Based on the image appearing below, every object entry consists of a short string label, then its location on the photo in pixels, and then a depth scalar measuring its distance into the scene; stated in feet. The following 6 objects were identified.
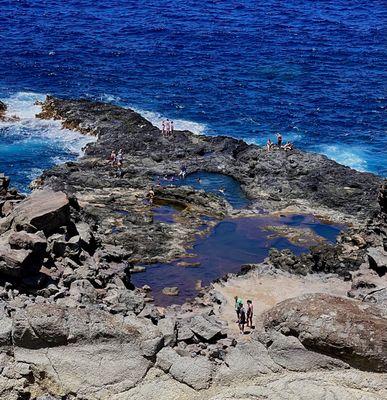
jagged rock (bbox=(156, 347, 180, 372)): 84.74
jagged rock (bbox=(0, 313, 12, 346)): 85.25
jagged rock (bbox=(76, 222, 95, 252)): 132.64
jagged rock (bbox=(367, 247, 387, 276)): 136.26
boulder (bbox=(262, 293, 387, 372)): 82.95
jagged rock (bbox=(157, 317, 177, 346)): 89.30
